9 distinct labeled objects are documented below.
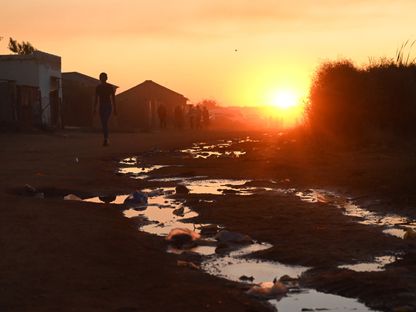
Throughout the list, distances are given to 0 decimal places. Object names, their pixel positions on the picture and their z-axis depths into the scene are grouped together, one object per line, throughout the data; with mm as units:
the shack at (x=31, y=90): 32750
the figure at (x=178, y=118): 53062
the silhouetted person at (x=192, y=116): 58531
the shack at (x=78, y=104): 48250
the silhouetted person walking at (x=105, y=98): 18547
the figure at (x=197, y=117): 61181
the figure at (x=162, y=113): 50812
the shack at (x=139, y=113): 57438
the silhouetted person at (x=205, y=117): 67294
